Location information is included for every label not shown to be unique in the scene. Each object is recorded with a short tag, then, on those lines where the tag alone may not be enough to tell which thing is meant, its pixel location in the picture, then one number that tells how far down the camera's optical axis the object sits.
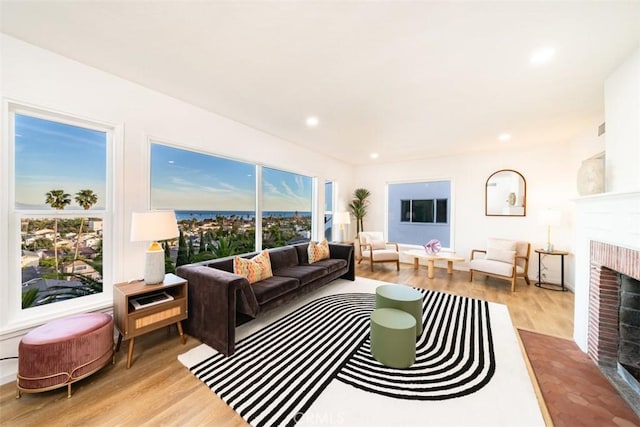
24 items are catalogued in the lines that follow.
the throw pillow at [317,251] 4.08
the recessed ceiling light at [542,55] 1.87
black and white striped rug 1.63
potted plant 6.42
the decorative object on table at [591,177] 2.26
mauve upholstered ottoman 1.57
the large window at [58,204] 1.97
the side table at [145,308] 1.96
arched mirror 4.67
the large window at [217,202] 2.93
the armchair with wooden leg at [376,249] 5.13
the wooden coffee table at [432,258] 4.55
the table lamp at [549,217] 4.04
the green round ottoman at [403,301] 2.47
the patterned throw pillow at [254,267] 2.85
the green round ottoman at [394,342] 1.94
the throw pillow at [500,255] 4.18
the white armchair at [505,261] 3.98
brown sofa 2.11
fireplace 1.84
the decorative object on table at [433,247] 4.79
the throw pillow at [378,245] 5.41
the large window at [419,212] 5.74
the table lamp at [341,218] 5.38
